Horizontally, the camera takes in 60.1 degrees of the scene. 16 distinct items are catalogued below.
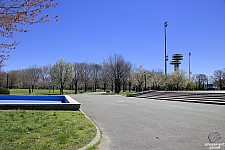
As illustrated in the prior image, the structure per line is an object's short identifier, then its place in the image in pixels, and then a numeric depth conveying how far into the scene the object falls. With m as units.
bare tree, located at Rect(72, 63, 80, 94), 69.03
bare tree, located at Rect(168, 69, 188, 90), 62.50
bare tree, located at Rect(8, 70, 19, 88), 70.13
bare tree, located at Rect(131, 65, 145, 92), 58.75
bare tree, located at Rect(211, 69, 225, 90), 72.44
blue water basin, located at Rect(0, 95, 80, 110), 12.03
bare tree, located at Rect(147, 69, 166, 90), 68.31
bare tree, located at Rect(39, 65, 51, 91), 76.00
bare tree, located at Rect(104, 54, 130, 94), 56.19
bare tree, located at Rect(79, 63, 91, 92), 69.96
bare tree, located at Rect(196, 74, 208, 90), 80.43
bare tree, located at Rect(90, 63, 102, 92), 73.67
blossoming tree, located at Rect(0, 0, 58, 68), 4.49
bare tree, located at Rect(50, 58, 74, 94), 55.85
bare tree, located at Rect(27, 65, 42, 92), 74.12
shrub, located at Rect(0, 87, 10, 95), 30.97
